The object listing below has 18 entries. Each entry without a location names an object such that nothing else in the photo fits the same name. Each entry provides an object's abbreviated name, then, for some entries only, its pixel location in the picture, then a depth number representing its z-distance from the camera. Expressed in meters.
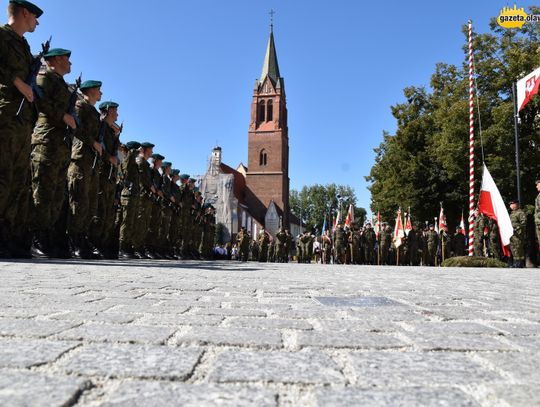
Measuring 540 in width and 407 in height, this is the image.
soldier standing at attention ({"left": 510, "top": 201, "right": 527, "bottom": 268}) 13.99
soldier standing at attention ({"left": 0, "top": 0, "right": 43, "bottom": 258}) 5.90
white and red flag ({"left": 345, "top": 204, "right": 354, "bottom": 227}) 27.95
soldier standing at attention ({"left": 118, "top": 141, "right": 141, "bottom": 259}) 11.23
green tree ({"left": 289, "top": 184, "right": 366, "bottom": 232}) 92.00
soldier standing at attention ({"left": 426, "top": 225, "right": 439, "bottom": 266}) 25.00
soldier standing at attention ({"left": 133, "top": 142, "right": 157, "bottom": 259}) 12.30
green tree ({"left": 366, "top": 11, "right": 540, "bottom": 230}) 23.06
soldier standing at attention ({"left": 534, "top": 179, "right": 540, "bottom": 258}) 11.86
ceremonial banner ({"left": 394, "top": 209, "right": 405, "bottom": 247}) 27.58
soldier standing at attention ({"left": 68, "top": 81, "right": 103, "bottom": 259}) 8.03
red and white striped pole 13.60
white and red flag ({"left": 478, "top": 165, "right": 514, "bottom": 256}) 12.91
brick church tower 63.03
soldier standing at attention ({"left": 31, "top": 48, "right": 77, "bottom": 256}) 6.98
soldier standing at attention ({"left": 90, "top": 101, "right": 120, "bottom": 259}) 9.26
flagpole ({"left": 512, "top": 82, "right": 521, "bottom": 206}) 14.10
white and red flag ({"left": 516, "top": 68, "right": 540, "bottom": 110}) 13.83
